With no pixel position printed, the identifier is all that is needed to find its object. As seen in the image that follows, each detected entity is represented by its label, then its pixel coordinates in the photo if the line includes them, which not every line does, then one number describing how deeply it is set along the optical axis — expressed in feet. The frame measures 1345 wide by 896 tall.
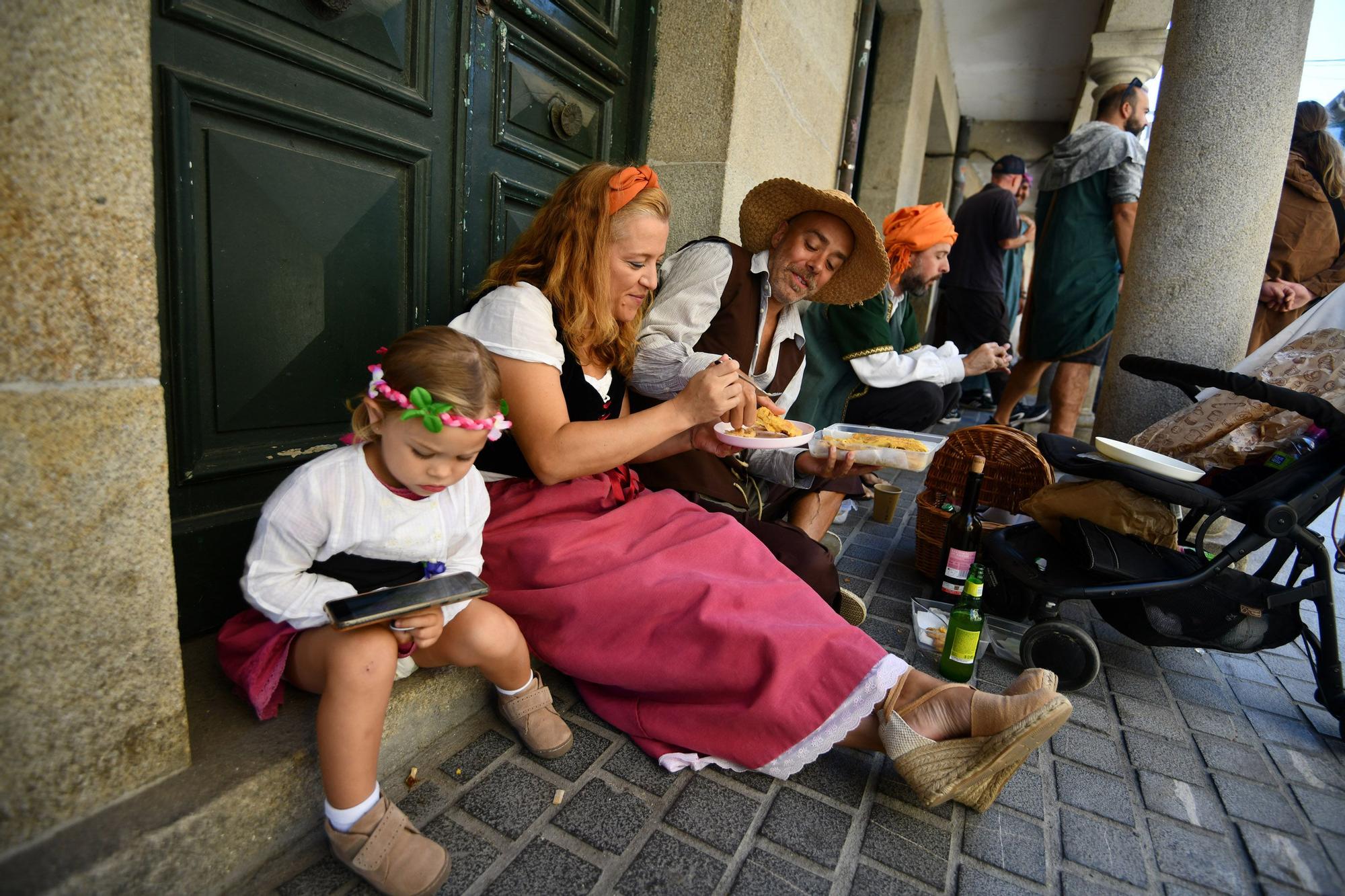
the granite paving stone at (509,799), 5.20
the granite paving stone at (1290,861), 5.25
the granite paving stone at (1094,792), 5.83
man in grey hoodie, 14.24
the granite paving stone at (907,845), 5.07
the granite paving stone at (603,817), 5.10
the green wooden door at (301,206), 5.46
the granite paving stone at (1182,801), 5.84
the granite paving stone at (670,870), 4.72
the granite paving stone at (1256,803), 5.89
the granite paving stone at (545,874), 4.63
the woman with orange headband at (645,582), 5.52
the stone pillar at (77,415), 3.15
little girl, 4.43
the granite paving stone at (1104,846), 5.21
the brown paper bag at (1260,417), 7.67
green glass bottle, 7.39
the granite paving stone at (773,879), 4.79
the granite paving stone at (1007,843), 5.16
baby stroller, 7.19
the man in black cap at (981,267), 19.04
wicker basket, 9.95
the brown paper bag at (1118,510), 7.80
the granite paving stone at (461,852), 4.64
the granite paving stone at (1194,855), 5.21
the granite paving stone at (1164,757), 6.43
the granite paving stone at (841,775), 5.77
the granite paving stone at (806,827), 5.16
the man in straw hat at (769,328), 7.88
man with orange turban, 10.36
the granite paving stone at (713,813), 5.21
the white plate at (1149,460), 7.48
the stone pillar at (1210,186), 10.50
